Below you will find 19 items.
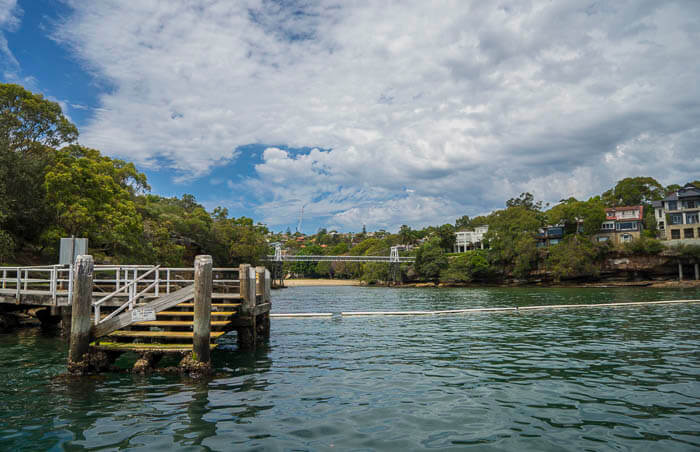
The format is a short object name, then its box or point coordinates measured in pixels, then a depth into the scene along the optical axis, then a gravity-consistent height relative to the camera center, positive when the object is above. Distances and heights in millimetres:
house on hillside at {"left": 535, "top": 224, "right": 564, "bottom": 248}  89812 +6476
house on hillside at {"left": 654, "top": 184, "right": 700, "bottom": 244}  77125 +9032
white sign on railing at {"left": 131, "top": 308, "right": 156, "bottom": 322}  11211 -1019
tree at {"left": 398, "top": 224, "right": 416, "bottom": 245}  134500 +10450
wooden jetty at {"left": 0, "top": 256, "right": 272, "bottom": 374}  10781 -1358
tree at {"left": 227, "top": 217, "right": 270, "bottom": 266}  81875 +5873
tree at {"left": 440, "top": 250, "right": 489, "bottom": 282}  88838 +50
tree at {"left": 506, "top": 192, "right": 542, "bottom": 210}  126488 +19900
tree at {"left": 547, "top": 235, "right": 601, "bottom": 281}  76312 +1262
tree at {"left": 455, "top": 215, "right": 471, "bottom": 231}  164175 +18013
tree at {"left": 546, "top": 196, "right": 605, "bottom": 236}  83125 +10142
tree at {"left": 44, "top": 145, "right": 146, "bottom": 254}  31969 +5833
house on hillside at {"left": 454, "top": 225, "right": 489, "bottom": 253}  123231 +8405
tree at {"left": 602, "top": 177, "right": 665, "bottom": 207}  110625 +18761
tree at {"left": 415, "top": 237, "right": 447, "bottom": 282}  95500 +1959
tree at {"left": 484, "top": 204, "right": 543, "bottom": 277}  82625 +5557
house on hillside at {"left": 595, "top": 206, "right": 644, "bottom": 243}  84250 +7785
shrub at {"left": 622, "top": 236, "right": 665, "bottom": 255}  72875 +3088
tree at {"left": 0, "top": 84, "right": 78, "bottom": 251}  33188 +10165
